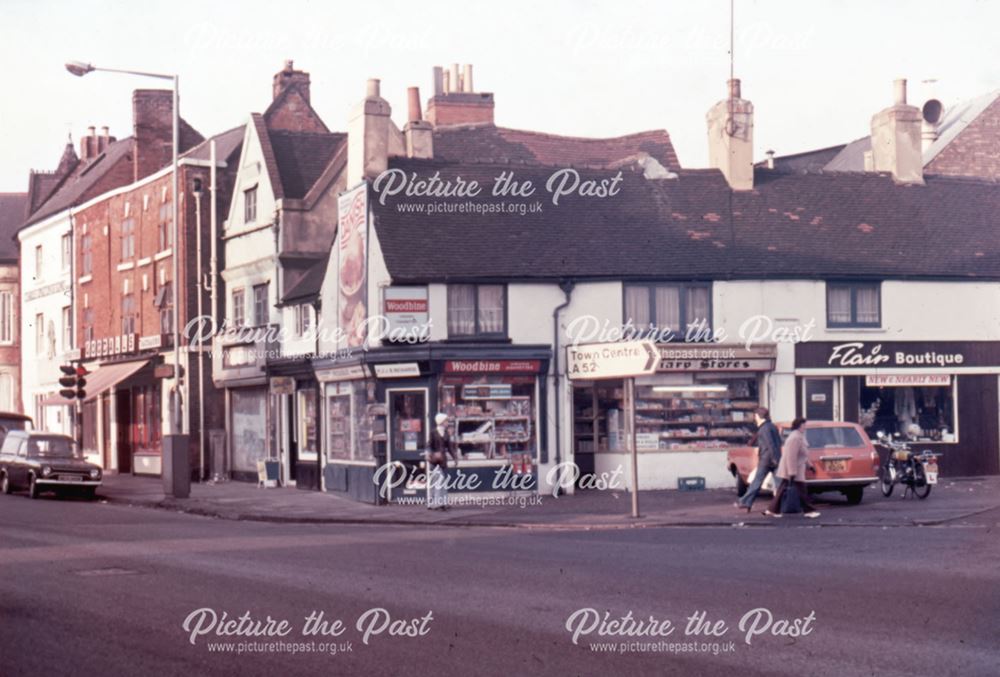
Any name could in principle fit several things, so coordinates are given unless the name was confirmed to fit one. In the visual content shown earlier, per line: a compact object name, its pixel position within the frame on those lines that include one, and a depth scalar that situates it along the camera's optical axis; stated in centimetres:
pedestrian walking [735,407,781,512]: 2353
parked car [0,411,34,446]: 3988
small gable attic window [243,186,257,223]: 3850
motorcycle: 2538
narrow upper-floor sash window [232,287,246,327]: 3872
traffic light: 3519
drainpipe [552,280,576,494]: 3000
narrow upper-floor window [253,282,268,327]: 3756
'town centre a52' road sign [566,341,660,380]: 2291
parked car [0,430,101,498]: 3303
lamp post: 3120
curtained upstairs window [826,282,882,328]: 3111
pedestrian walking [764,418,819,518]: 2294
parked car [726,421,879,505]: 2428
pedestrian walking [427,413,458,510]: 2653
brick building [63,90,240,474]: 4022
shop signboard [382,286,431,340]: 2930
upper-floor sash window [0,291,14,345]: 5819
